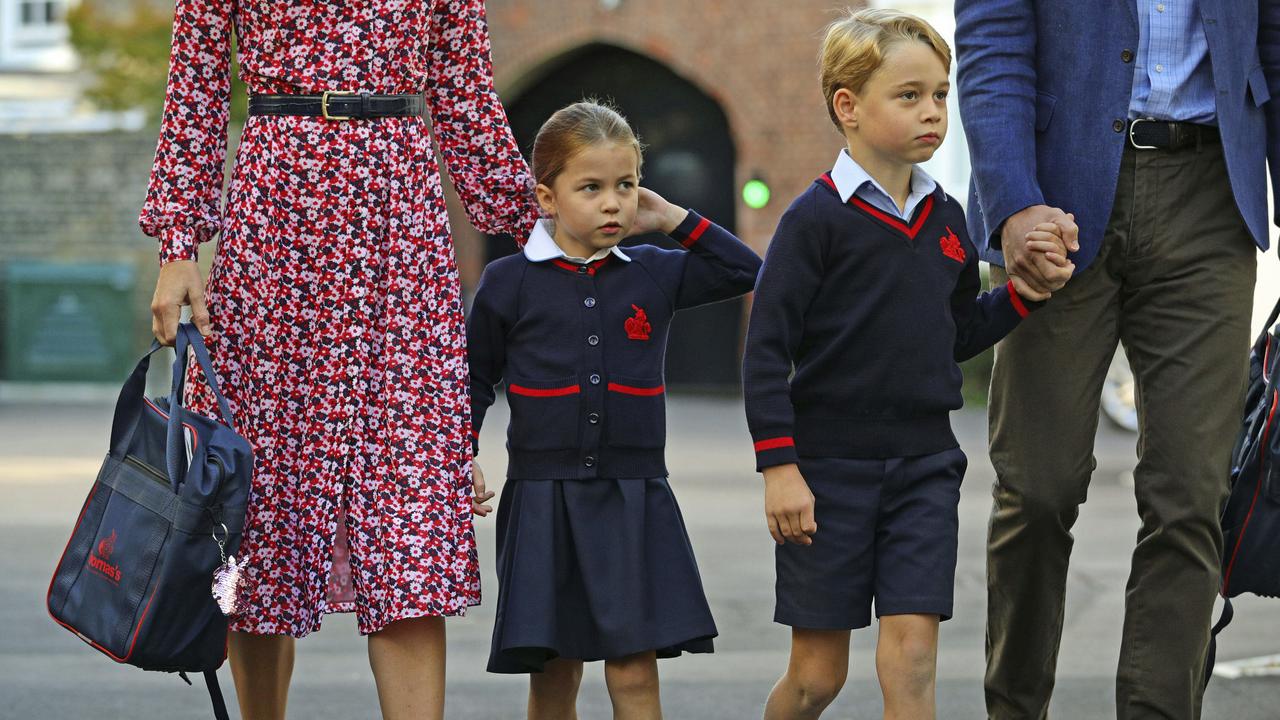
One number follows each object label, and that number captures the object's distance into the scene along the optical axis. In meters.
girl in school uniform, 7.61
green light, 36.09
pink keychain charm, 7.06
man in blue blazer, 7.84
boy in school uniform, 7.53
